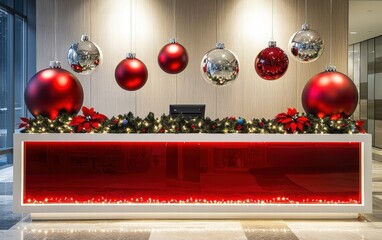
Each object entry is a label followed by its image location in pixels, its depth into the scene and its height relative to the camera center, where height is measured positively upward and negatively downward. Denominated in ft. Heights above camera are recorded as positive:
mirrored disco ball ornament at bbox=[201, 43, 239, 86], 15.52 +1.70
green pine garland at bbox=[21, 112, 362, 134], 17.65 -0.24
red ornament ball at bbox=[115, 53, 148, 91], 18.54 +1.77
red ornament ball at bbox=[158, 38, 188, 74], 17.97 +2.30
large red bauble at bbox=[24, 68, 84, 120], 16.80 +0.94
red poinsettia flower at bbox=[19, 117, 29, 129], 17.84 -0.16
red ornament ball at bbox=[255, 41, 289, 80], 16.35 +1.94
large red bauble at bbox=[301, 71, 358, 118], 17.19 +0.88
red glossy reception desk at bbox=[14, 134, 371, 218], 17.47 -1.95
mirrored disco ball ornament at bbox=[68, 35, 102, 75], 17.04 +2.25
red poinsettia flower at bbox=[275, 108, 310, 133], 17.65 -0.05
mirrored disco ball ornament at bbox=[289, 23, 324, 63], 16.57 +2.56
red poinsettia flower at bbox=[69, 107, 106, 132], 17.63 -0.01
